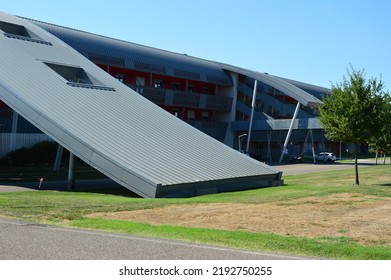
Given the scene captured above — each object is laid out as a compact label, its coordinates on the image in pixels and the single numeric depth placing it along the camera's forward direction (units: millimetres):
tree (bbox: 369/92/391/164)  25188
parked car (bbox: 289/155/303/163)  57600
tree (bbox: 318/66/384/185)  25116
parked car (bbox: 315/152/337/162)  60719
